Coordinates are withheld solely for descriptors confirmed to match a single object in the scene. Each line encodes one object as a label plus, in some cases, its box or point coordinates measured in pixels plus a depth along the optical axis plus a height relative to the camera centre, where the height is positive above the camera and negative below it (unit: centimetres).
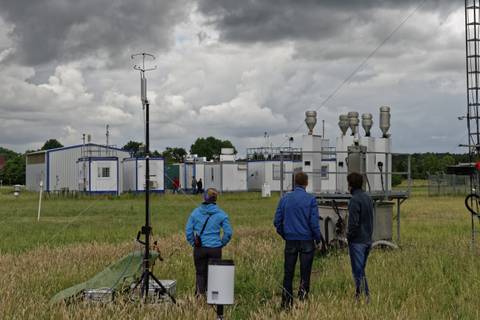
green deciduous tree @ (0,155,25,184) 12841 +103
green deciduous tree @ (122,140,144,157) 13812 +697
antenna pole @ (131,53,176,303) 908 -110
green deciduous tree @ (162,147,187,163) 14290 +577
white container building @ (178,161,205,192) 6191 +42
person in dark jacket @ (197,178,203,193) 5575 -89
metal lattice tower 1828 +311
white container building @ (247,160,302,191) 6150 +21
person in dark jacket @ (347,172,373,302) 989 -77
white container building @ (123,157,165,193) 5194 +15
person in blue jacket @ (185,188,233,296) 980 -86
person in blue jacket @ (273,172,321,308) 966 -79
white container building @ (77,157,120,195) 5241 +7
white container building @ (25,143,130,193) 6081 +140
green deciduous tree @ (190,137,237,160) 15500 +753
